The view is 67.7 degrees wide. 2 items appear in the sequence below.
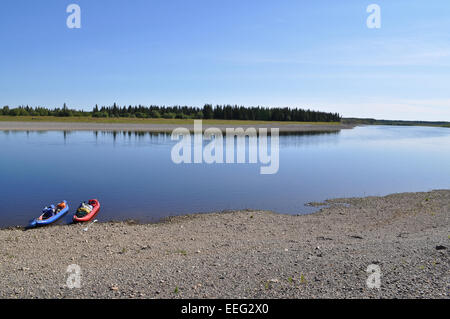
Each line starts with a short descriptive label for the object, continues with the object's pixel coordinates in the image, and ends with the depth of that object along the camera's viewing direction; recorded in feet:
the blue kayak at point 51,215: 45.24
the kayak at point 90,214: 46.64
